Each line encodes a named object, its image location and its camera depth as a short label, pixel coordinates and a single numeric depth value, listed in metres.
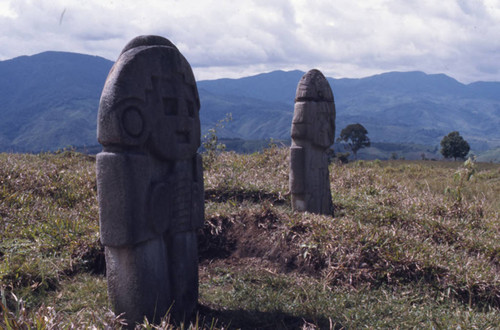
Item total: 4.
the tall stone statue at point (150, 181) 3.35
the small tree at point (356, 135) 50.47
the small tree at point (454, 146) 37.16
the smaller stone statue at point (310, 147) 6.80
